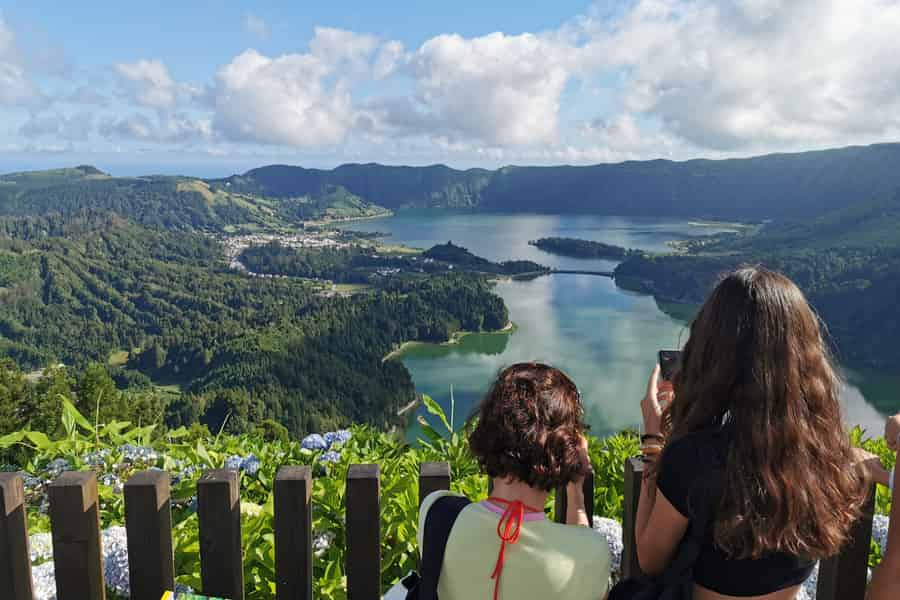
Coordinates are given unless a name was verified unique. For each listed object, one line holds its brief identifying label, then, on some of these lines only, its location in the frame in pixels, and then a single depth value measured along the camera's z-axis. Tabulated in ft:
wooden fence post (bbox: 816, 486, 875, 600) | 4.99
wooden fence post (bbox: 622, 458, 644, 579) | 4.88
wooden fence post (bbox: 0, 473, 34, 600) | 4.60
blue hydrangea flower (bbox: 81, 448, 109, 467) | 7.24
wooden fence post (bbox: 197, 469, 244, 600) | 4.65
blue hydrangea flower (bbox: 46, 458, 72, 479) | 7.22
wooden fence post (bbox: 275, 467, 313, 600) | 4.71
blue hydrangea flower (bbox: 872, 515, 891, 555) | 5.69
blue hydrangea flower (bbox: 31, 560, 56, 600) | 5.16
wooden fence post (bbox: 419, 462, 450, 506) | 4.75
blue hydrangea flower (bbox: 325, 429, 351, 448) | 7.74
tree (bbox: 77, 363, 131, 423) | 41.09
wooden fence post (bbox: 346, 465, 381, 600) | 4.80
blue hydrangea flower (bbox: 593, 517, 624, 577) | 5.42
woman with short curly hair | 3.93
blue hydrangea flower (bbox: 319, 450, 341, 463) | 6.98
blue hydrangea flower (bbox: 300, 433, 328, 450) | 7.52
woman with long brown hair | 3.92
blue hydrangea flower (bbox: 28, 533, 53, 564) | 5.65
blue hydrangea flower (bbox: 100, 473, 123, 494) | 6.85
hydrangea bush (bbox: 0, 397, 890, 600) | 5.41
